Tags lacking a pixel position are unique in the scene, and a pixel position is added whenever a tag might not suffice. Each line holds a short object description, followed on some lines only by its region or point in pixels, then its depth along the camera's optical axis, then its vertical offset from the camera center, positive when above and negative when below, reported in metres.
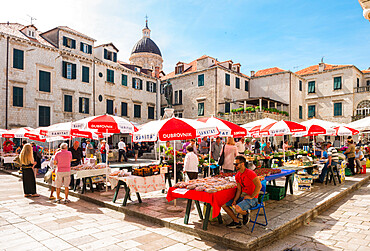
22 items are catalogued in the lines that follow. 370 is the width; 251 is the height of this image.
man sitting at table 5.16 -1.24
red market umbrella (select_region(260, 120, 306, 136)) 10.13 +0.10
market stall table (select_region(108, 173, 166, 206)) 6.76 -1.44
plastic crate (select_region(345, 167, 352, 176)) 12.07 -1.94
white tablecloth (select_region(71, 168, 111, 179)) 8.25 -1.37
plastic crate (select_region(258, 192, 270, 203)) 6.74 -1.73
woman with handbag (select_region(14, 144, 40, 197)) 8.34 -1.28
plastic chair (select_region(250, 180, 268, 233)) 5.12 -1.53
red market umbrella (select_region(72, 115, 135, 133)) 8.27 +0.22
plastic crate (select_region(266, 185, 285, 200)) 7.29 -1.73
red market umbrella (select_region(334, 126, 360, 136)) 13.73 +0.02
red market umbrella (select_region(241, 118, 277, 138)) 11.46 +0.21
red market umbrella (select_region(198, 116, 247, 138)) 8.45 +0.12
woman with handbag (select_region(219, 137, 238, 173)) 8.27 -0.75
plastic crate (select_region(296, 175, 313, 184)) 8.60 -1.61
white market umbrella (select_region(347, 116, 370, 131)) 13.25 +0.30
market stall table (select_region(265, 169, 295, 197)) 6.76 -1.24
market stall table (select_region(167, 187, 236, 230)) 4.92 -1.33
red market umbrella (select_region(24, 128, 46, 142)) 14.97 -0.29
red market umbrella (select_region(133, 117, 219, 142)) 6.74 -0.01
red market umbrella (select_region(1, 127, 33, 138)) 15.74 -0.12
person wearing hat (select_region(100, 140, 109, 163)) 17.15 -1.30
